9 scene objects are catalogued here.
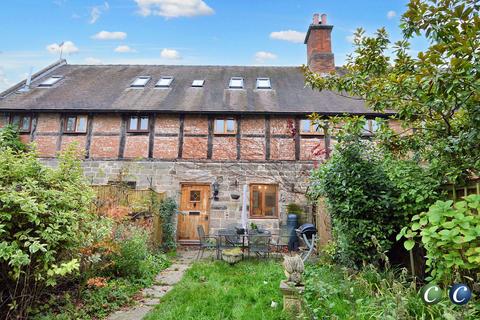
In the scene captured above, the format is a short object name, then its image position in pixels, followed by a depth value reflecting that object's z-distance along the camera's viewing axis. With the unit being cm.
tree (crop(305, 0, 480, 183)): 267
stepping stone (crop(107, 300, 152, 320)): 363
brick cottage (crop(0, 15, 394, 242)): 1001
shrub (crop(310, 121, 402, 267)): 423
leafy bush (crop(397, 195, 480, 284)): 257
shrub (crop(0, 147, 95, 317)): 272
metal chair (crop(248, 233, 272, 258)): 696
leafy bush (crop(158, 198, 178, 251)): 901
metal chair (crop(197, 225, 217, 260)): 717
